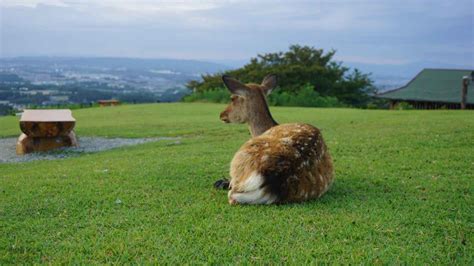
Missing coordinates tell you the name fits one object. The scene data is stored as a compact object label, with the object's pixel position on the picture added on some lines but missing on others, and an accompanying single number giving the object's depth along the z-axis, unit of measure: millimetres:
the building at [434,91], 29047
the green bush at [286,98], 26703
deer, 4359
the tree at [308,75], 40312
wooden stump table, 10227
